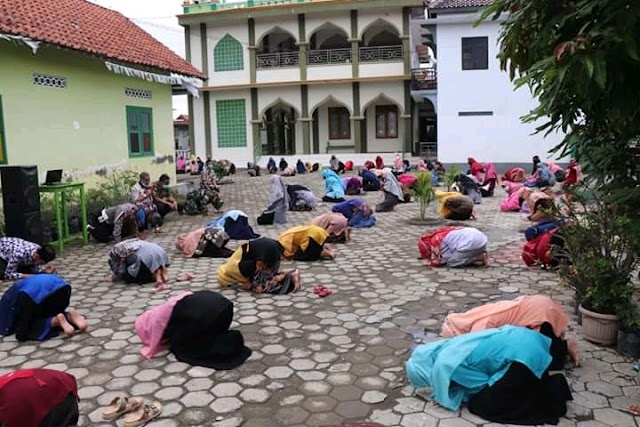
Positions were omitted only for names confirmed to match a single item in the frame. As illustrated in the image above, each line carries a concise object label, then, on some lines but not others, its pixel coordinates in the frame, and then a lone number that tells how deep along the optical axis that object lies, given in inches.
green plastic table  336.2
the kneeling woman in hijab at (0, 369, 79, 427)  122.7
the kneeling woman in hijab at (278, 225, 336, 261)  303.3
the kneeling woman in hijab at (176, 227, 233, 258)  320.8
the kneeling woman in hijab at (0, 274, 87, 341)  191.9
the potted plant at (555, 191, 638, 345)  173.8
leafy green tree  95.9
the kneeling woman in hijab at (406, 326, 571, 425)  135.6
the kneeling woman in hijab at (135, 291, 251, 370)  172.2
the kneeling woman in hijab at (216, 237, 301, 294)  240.7
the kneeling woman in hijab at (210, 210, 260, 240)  371.9
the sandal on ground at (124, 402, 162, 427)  136.6
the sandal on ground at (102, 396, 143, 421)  140.3
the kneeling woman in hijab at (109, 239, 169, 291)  260.4
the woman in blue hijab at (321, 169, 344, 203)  566.6
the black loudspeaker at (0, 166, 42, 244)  305.6
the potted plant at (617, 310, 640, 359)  166.6
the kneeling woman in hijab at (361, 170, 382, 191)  658.8
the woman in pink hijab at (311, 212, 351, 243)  353.7
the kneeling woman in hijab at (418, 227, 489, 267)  282.2
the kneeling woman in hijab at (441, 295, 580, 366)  158.1
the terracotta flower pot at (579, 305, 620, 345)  174.9
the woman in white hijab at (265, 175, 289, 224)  428.5
